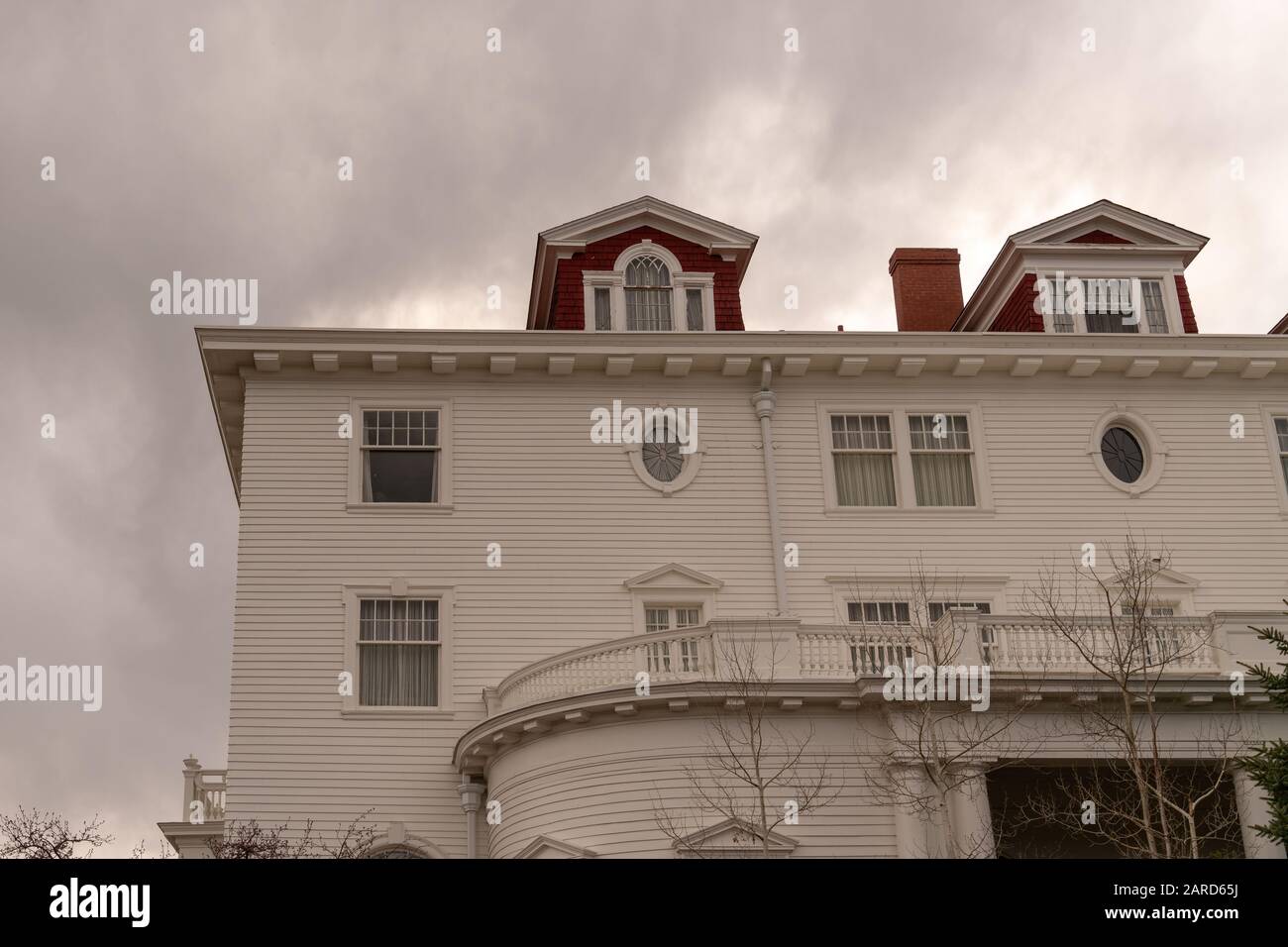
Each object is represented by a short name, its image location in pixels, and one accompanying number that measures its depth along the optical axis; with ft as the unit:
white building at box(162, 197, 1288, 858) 71.67
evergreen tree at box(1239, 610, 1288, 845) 43.96
